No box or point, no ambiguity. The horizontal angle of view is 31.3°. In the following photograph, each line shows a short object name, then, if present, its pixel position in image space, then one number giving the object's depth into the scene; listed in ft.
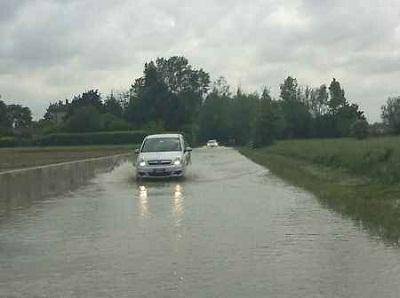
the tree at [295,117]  384.06
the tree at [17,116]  522.88
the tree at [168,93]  447.01
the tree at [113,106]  483.51
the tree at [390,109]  385.91
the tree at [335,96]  450.71
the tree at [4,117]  495.41
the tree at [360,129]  235.24
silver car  86.12
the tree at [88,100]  480.23
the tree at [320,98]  460.55
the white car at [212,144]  375.21
